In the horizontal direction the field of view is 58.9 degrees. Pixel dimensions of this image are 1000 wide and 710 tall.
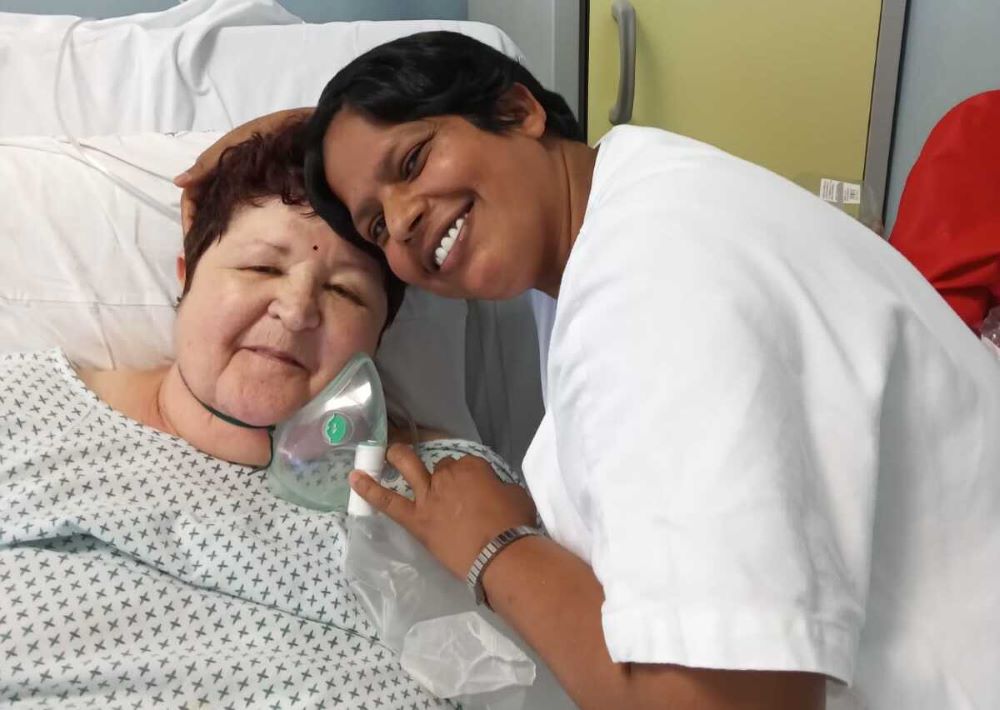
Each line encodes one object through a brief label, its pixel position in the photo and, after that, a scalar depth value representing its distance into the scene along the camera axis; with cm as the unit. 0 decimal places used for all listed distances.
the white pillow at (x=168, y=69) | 159
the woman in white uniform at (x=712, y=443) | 62
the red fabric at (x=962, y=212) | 146
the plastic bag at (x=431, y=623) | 96
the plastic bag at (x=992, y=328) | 147
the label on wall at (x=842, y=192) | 202
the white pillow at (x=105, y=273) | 140
